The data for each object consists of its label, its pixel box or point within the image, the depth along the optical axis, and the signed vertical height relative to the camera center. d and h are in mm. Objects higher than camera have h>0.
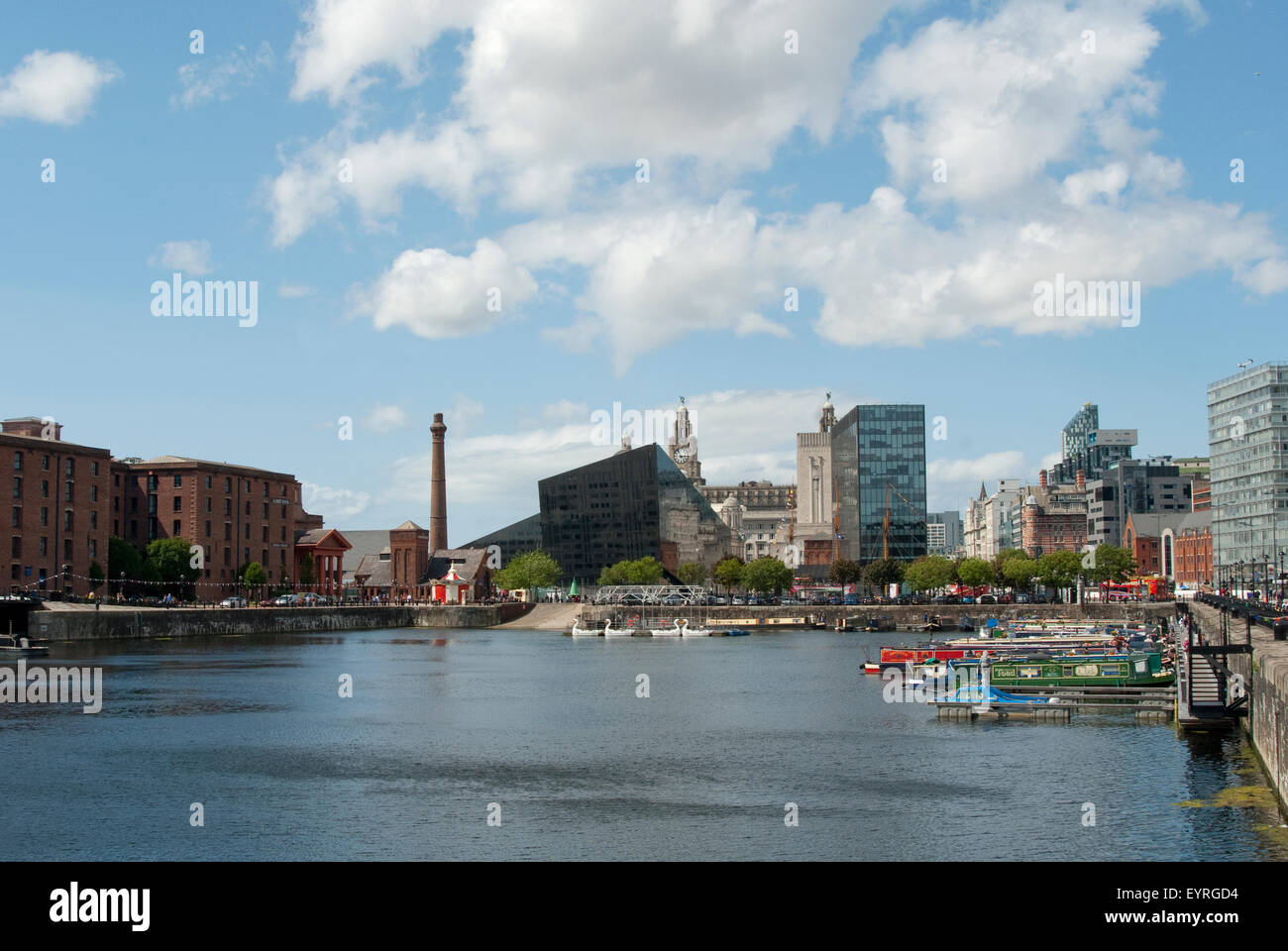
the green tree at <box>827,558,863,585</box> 158375 -3170
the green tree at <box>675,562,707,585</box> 169000 -3471
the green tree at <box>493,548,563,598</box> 151750 -2940
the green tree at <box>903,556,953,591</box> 141875 -3289
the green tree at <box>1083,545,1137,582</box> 148750 -2490
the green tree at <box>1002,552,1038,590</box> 144750 -3094
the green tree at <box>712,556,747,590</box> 157375 -3213
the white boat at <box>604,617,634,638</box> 115550 -7958
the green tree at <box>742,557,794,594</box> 153625 -3554
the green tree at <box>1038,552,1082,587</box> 140375 -2818
